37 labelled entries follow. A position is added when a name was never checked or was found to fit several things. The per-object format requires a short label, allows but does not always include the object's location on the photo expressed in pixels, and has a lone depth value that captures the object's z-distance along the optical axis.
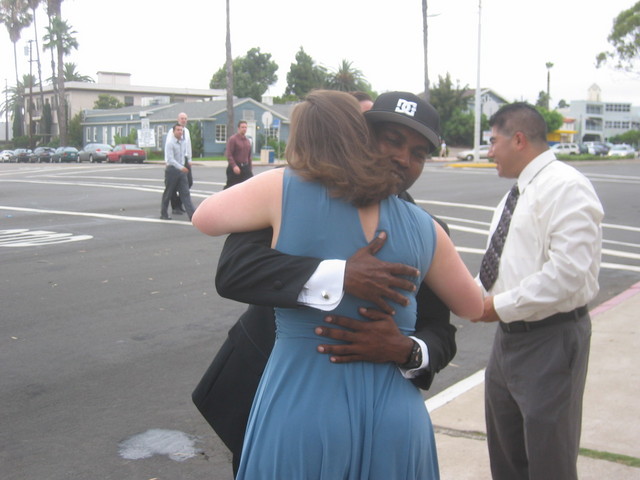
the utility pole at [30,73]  77.31
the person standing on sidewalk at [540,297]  2.99
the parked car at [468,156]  53.78
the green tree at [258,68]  102.67
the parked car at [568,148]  63.22
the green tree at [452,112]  71.56
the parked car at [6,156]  63.22
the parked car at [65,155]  53.28
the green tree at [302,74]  94.06
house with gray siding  58.25
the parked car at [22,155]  60.12
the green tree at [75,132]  73.50
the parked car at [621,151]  58.36
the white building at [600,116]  115.81
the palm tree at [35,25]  72.69
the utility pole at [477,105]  42.38
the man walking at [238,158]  16.42
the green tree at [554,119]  71.97
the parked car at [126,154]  46.91
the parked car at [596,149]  68.06
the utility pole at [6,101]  104.25
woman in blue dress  1.99
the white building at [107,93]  82.69
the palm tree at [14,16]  74.31
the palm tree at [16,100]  96.19
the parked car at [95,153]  49.12
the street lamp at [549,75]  94.03
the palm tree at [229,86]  42.25
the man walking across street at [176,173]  14.44
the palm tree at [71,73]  95.19
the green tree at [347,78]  76.44
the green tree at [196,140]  54.40
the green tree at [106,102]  82.19
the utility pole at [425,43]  47.36
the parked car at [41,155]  56.60
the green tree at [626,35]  49.81
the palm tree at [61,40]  63.16
